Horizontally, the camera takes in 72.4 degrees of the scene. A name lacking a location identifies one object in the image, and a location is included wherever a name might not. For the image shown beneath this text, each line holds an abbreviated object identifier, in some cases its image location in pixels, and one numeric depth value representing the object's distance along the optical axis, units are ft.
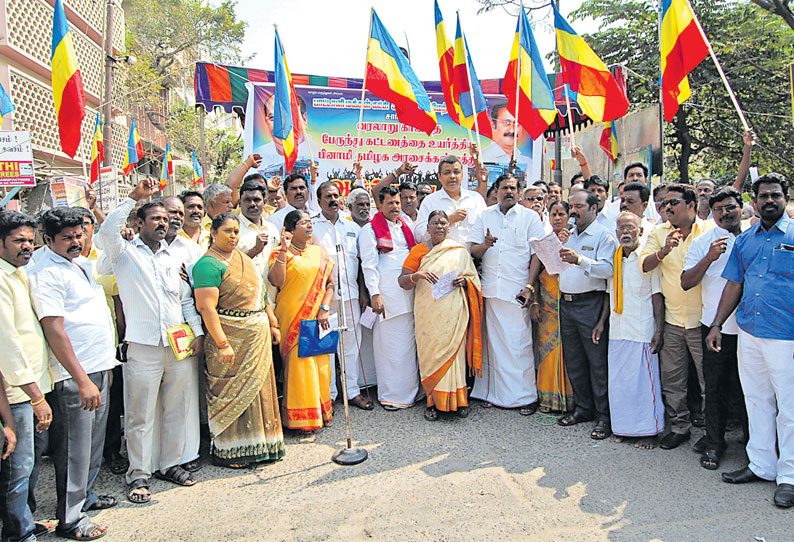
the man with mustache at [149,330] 11.28
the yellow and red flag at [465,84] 19.97
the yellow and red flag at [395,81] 19.19
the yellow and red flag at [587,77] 19.22
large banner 29.01
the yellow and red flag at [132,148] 45.03
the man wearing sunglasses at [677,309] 12.88
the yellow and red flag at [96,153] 31.37
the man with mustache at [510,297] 15.79
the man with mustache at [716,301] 12.00
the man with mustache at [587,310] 13.98
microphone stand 12.60
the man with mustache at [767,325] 10.51
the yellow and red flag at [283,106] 19.27
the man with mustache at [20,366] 8.71
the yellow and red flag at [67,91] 17.79
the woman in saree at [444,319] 15.07
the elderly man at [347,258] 16.42
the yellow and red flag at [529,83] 19.69
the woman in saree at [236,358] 12.16
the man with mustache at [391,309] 16.22
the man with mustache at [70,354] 9.41
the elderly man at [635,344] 13.30
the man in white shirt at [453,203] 16.71
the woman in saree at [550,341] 15.29
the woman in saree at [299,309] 14.14
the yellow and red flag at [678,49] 16.69
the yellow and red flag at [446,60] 20.51
